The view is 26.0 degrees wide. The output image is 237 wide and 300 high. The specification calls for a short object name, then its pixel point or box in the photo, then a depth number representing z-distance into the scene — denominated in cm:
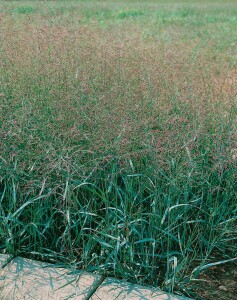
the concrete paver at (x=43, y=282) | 244
